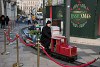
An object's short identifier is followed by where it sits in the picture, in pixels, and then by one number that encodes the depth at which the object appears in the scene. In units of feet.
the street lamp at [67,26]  41.83
